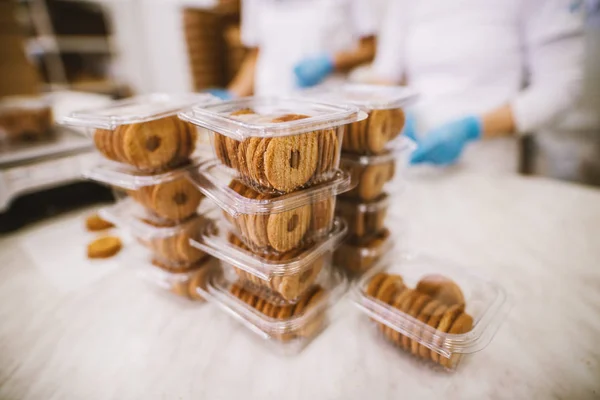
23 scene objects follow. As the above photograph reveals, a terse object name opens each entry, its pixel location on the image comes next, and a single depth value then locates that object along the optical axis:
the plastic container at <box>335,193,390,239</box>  0.76
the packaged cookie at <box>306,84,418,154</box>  0.66
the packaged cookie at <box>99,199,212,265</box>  0.72
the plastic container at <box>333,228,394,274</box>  0.79
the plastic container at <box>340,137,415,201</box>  0.71
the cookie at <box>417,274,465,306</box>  0.63
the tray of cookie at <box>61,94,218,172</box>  0.62
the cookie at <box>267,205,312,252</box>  0.55
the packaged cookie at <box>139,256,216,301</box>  0.75
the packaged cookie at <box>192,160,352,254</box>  0.54
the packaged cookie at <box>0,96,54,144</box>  1.23
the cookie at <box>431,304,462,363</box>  0.55
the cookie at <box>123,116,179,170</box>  0.62
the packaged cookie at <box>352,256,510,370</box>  0.54
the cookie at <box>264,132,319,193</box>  0.50
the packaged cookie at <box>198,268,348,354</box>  0.61
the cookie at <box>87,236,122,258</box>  0.93
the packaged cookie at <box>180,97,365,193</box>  0.50
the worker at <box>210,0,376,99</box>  1.76
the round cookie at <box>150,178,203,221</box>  0.67
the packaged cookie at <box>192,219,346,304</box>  0.57
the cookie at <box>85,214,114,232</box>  1.06
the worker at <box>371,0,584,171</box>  1.26
